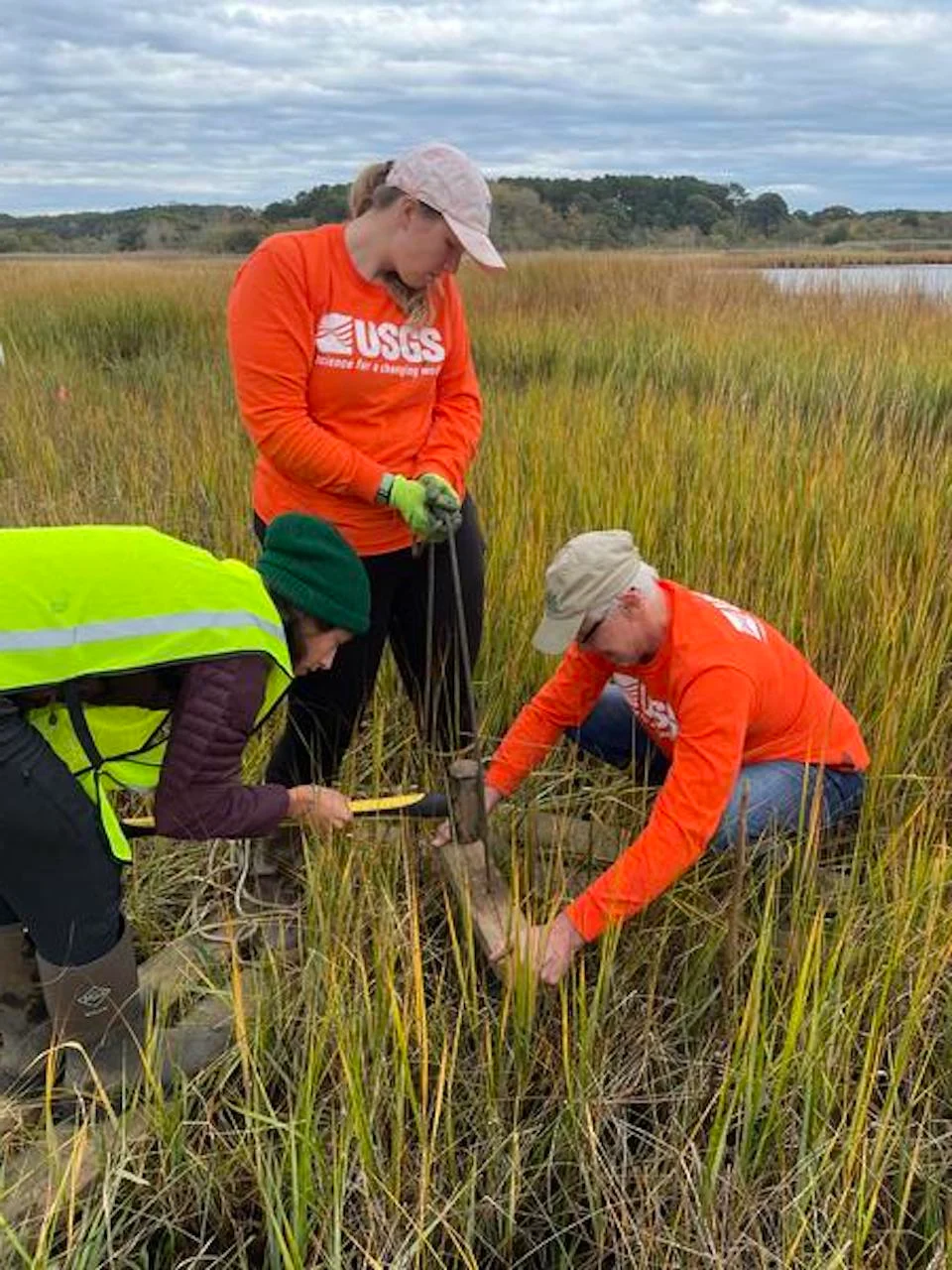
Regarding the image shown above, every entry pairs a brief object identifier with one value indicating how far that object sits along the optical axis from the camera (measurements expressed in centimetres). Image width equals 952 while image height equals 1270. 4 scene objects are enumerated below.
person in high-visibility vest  135
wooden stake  164
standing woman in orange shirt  184
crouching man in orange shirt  157
